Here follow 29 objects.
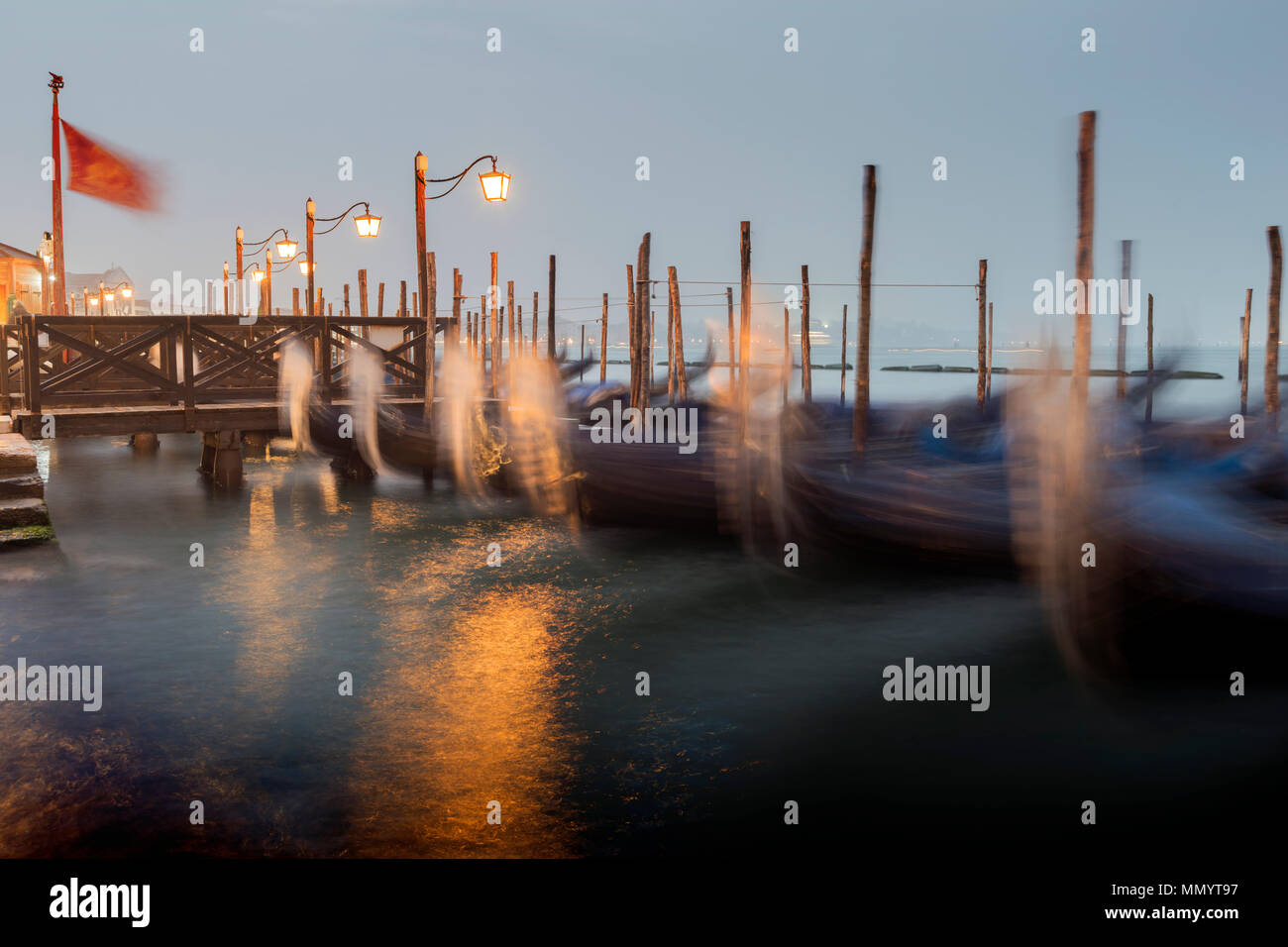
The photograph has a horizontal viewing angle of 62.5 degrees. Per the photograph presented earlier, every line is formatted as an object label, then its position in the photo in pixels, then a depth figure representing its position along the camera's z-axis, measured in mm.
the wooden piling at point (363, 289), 25906
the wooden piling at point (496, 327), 25938
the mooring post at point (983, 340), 17516
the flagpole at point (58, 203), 17375
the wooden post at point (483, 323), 29873
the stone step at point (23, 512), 7973
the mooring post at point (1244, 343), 20617
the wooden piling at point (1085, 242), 6992
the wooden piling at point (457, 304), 14730
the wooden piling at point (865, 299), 11734
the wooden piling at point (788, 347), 26834
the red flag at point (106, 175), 16734
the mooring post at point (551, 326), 19545
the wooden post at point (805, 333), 18312
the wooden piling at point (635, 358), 15250
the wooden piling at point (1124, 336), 16819
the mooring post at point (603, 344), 27578
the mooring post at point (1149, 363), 18764
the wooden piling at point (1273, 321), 15193
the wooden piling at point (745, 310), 13258
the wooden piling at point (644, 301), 14281
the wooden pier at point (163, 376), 10906
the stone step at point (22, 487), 8039
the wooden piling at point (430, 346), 12945
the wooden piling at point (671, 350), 18984
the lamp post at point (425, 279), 12898
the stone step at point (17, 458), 8039
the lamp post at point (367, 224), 14305
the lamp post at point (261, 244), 17562
